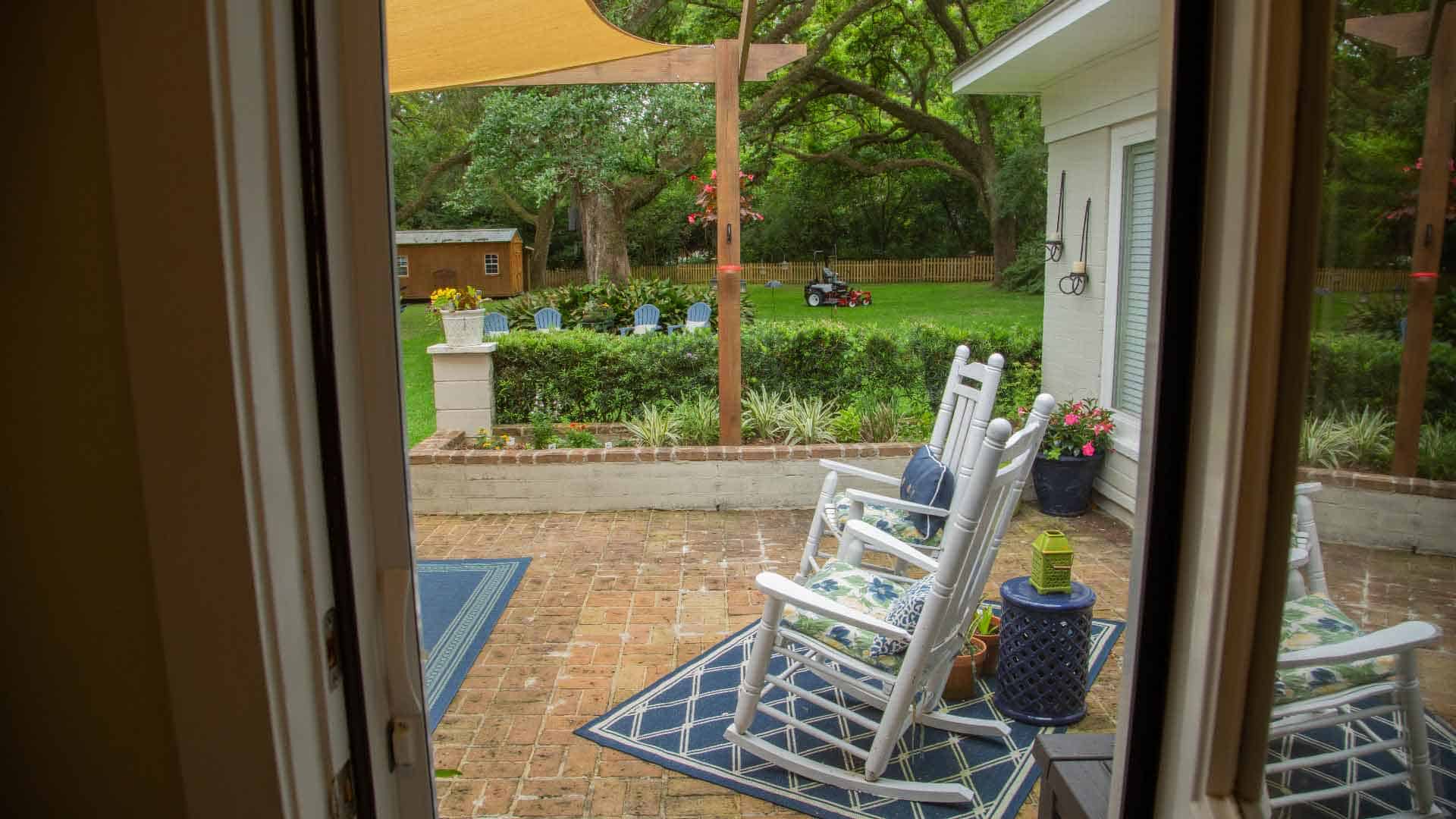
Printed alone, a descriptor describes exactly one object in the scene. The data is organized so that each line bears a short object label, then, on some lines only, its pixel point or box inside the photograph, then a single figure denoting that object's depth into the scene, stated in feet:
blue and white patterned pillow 9.07
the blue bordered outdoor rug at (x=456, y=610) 12.09
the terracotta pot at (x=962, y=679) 11.19
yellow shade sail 13.08
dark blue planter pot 18.28
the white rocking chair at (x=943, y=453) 12.09
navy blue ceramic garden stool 10.20
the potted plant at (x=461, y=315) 21.35
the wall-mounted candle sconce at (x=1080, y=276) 20.01
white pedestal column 21.83
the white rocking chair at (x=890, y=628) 8.52
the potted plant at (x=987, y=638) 11.64
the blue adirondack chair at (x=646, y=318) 32.50
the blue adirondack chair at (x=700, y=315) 37.06
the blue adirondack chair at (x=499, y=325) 36.17
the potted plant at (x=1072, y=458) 18.24
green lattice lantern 10.21
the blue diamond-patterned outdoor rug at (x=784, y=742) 9.15
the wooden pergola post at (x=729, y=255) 18.72
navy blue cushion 12.22
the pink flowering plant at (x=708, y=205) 23.30
